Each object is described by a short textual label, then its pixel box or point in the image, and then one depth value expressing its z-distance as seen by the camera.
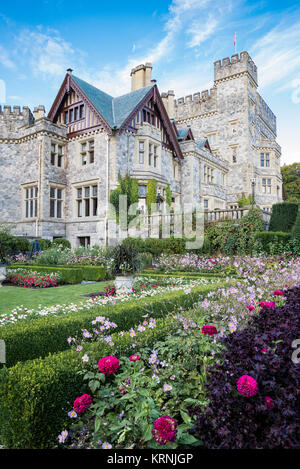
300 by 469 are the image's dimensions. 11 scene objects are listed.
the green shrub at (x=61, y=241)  17.42
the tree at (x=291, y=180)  42.51
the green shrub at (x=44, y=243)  16.45
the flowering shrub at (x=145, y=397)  1.88
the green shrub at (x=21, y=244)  16.00
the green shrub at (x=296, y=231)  11.50
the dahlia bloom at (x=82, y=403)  1.94
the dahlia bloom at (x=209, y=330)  2.48
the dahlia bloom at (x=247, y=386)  1.62
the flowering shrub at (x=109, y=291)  7.47
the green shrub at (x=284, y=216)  13.66
